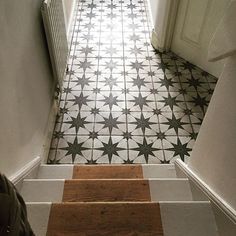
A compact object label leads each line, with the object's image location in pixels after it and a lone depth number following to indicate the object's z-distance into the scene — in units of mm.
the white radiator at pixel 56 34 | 1900
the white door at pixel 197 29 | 2469
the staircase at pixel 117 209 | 1243
